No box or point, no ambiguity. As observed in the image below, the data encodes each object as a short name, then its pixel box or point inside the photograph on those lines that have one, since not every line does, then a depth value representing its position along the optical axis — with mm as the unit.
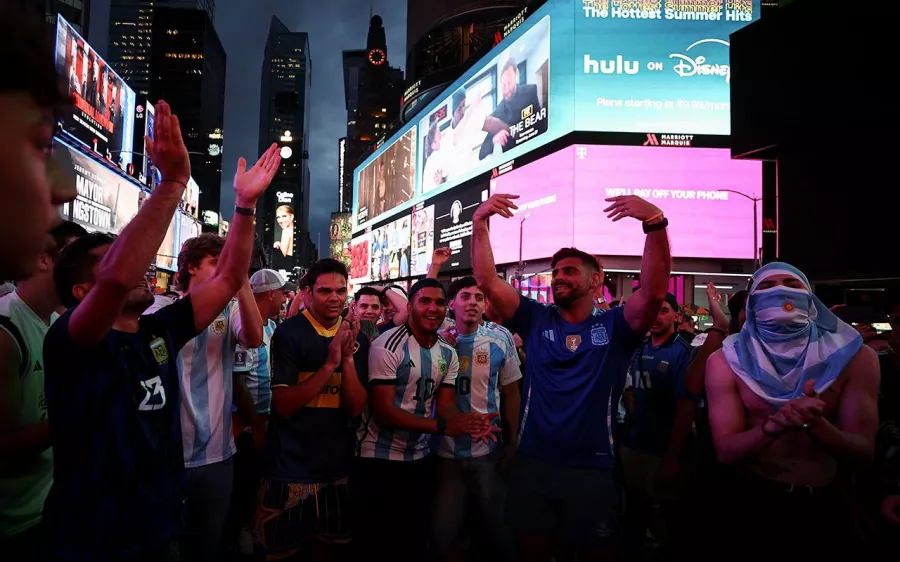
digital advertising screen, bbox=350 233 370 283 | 67750
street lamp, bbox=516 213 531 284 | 33000
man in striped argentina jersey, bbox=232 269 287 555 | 4348
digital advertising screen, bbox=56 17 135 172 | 24181
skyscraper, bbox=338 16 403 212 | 150125
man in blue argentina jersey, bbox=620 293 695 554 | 4695
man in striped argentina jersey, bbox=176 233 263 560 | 3432
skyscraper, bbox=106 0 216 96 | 181125
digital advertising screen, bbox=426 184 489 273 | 40406
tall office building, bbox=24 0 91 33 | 35656
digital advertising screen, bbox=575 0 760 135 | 32344
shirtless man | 2592
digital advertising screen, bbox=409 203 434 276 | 47838
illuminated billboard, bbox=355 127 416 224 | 53406
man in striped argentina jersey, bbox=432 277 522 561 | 4146
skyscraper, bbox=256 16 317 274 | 96000
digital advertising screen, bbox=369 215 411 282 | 53938
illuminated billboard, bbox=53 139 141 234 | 25328
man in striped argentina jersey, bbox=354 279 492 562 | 4047
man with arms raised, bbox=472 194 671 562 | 3578
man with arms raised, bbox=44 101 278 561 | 1922
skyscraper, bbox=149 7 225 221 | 133500
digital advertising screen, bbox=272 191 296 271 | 94000
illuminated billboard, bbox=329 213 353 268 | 99062
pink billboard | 31703
